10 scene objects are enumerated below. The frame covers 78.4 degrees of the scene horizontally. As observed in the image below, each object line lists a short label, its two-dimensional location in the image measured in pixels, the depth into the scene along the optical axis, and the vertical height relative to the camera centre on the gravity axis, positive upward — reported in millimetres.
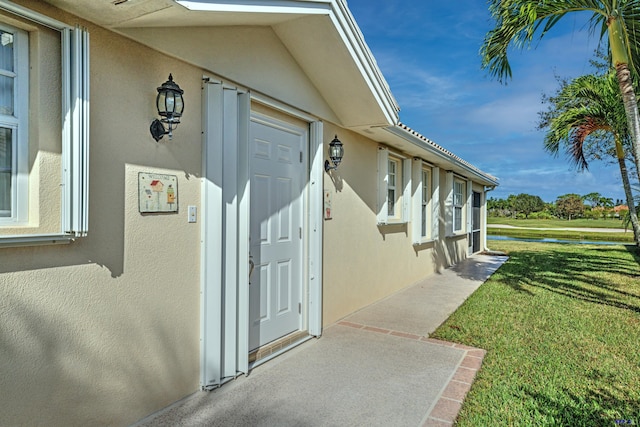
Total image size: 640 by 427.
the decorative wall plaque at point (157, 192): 3176 +173
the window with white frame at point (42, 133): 2381 +523
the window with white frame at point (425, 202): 10531 +327
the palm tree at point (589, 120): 8539 +2611
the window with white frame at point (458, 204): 13516 +363
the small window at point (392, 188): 8555 +575
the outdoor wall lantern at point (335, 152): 5863 +930
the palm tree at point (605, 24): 6133 +3115
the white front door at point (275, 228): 4617 -189
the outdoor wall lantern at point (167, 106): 3205 +878
